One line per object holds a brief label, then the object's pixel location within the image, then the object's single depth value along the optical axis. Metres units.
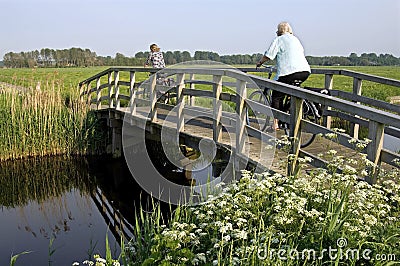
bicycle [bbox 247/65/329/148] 5.98
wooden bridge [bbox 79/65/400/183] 3.82
